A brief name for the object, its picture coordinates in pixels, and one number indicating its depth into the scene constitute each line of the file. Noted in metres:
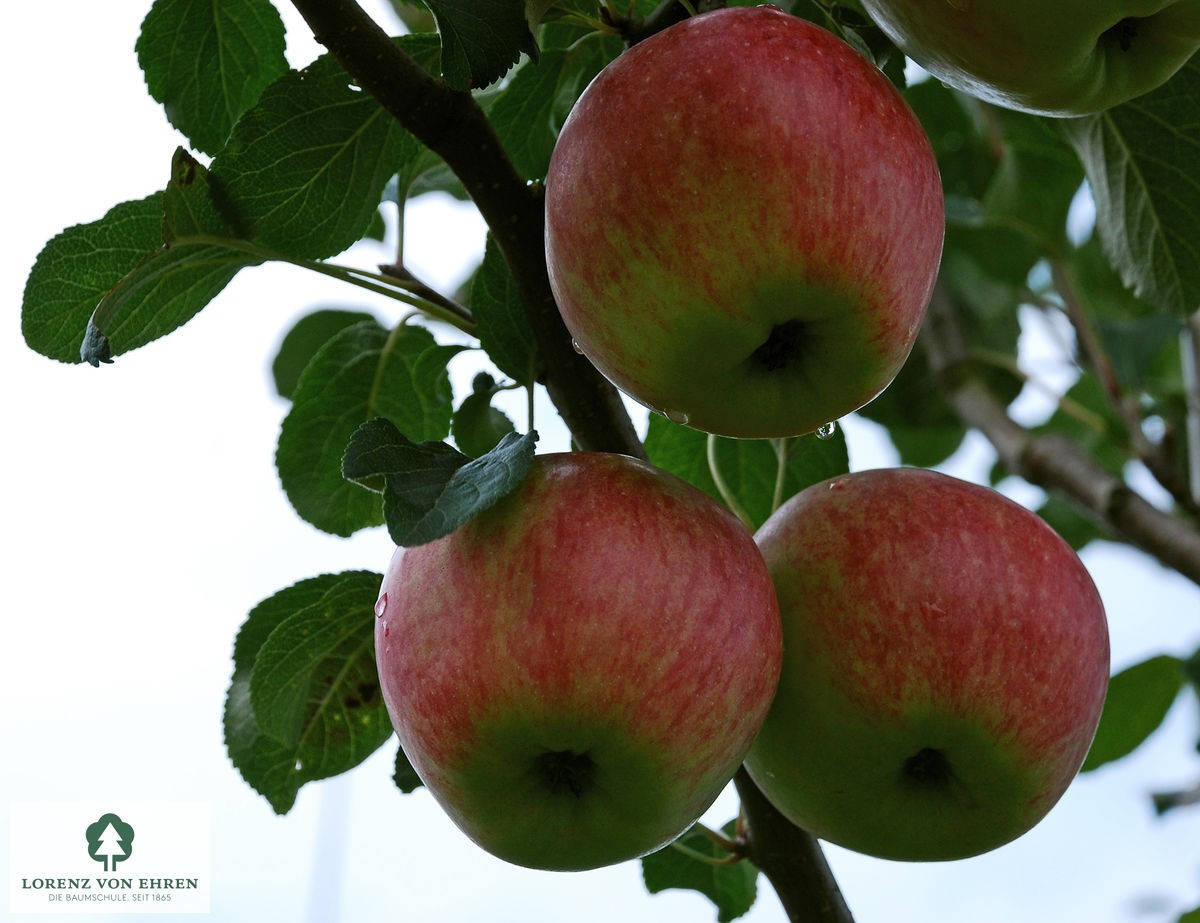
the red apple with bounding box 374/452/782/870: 0.65
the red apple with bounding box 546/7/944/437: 0.64
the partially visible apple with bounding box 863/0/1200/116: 0.66
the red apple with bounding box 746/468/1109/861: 0.68
